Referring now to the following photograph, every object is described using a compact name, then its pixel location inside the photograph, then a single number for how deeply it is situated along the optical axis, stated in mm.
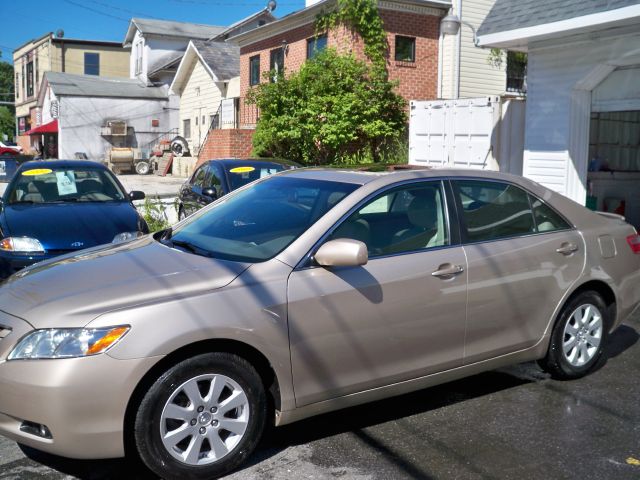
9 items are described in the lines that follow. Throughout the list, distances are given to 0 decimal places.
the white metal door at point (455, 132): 14422
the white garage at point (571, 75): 10672
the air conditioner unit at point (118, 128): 40094
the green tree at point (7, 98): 76812
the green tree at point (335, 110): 19312
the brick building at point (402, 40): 20297
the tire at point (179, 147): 34406
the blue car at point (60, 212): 7391
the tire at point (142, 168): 35125
